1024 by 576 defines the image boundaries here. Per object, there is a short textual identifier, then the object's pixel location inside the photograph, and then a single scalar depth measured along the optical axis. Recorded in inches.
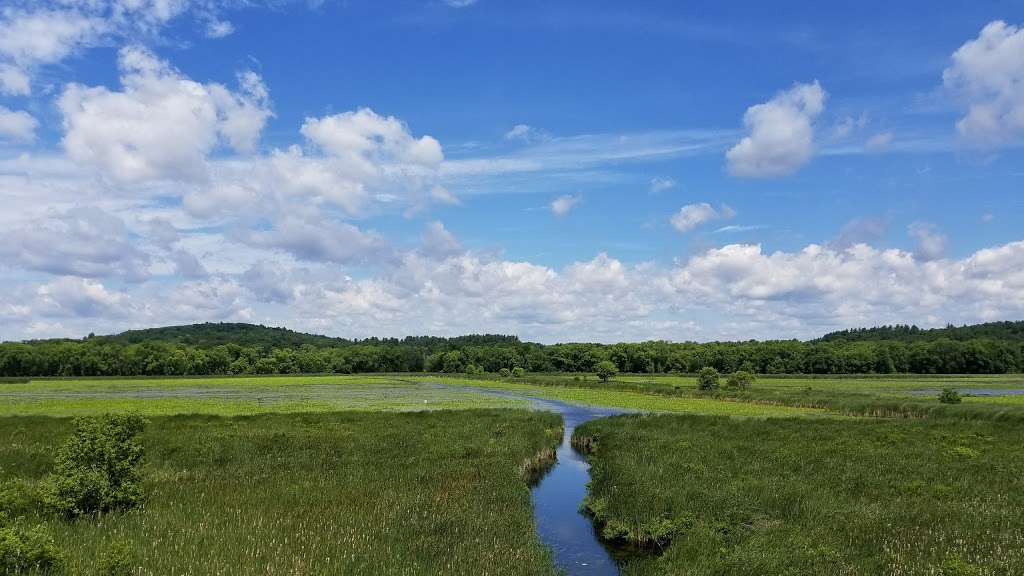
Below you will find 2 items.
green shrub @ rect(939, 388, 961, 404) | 1963.6
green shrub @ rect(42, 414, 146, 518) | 625.0
